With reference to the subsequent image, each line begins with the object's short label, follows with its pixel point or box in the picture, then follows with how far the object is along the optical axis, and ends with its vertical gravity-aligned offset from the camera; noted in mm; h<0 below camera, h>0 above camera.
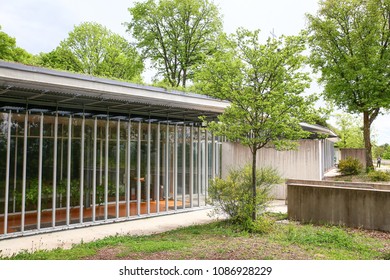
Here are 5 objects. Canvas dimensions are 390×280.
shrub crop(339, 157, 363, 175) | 19689 -704
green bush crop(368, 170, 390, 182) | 16891 -1067
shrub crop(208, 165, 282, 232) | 9305 -1206
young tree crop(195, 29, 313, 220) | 9047 +1865
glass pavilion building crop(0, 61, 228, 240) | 9242 +145
